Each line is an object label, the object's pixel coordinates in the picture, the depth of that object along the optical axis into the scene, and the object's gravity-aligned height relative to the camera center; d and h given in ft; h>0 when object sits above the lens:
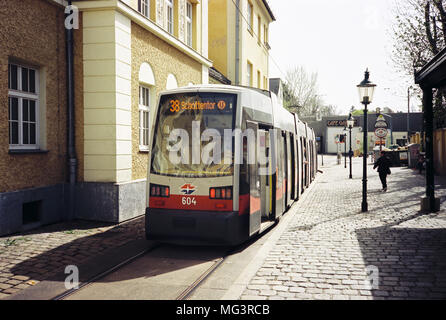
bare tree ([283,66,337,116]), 187.48 +29.67
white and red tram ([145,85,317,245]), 23.54 -0.57
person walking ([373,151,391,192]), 56.03 -1.44
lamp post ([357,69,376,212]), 41.11 +5.98
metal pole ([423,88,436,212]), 37.24 +0.49
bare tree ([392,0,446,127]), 69.82 +19.90
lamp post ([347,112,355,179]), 95.60 +7.61
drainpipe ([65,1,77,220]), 33.22 +2.70
